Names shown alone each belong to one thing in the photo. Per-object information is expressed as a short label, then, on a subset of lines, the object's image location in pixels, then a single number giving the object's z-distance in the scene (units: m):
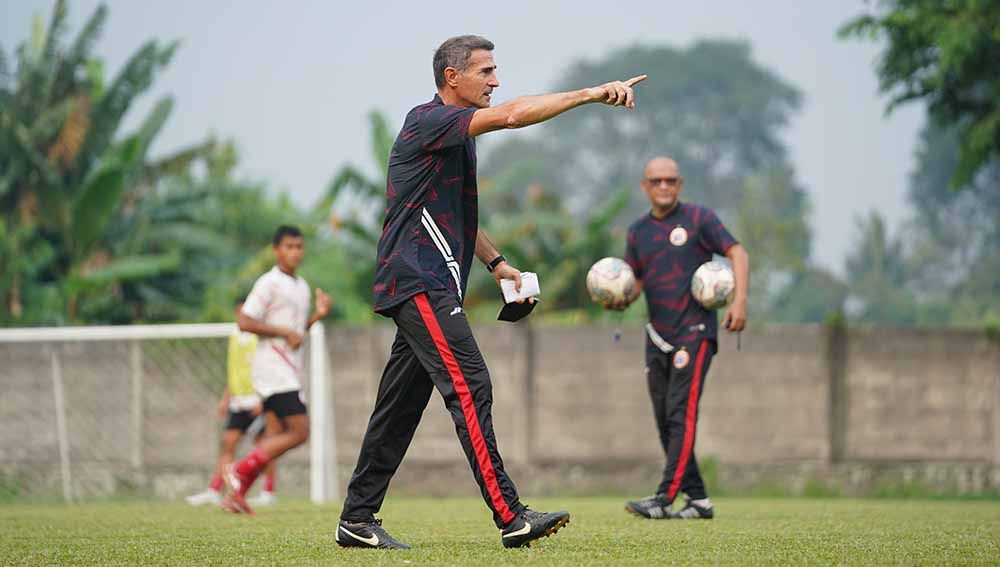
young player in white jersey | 19.95
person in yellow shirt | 25.66
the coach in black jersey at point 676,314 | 17.89
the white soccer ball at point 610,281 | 18.47
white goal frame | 28.00
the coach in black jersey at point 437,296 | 12.12
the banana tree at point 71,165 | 41.28
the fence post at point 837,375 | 31.77
